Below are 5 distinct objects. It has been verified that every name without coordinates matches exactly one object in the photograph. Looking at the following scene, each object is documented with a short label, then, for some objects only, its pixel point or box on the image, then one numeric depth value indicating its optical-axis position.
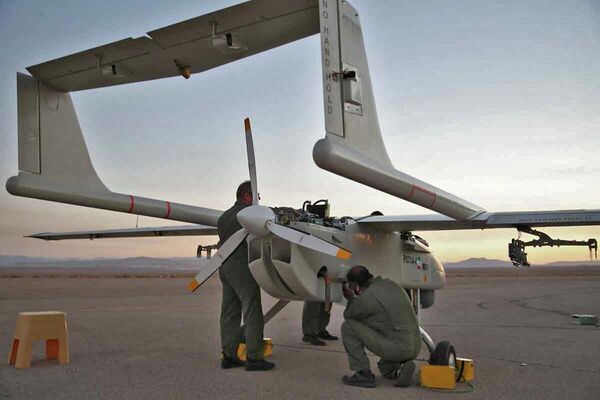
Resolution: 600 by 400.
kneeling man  6.70
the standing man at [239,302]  7.57
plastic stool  7.40
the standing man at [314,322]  10.45
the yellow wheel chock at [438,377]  6.62
